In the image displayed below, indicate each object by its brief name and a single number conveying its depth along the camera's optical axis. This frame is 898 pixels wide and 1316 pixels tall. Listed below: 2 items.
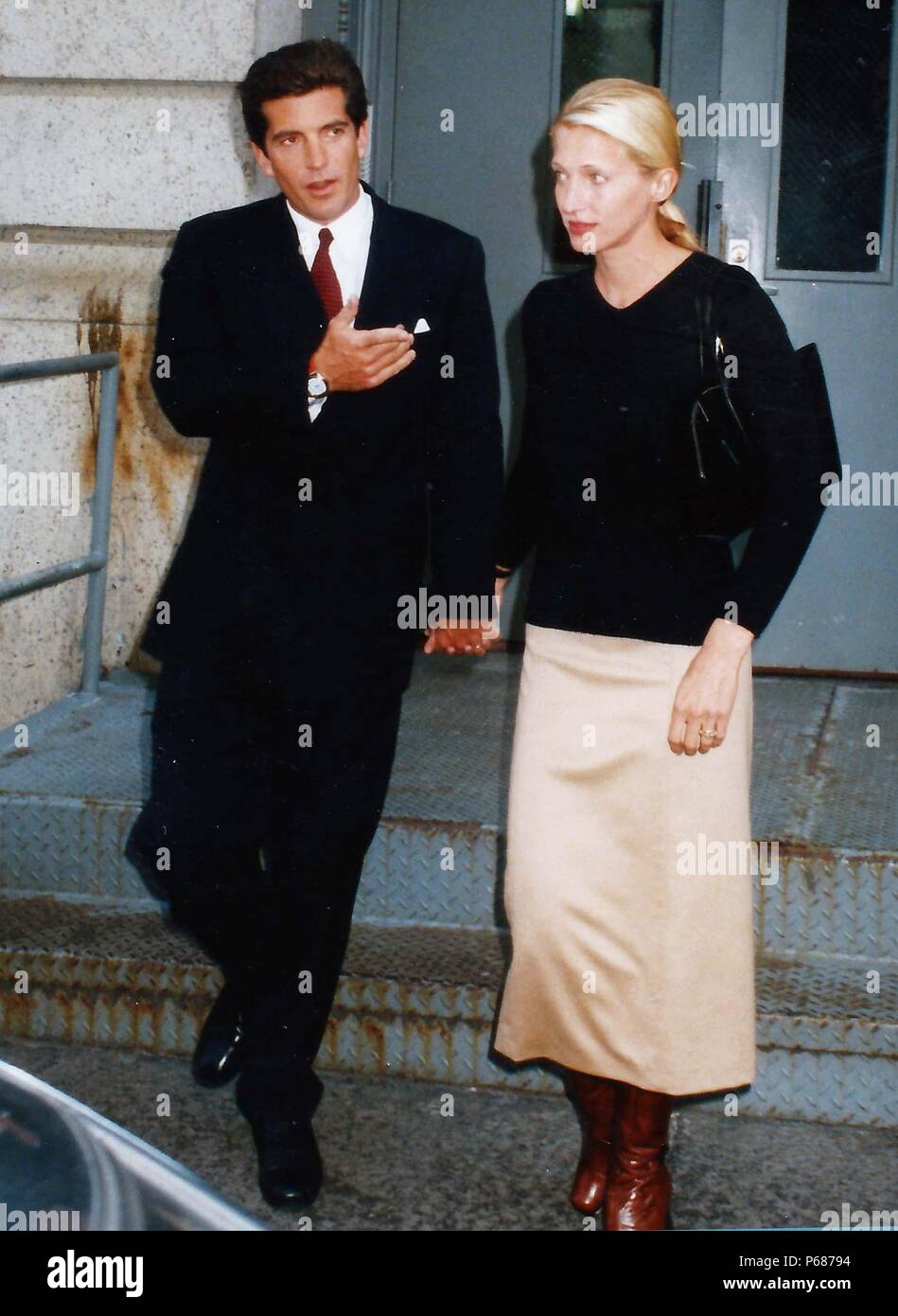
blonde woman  2.41
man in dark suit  2.75
